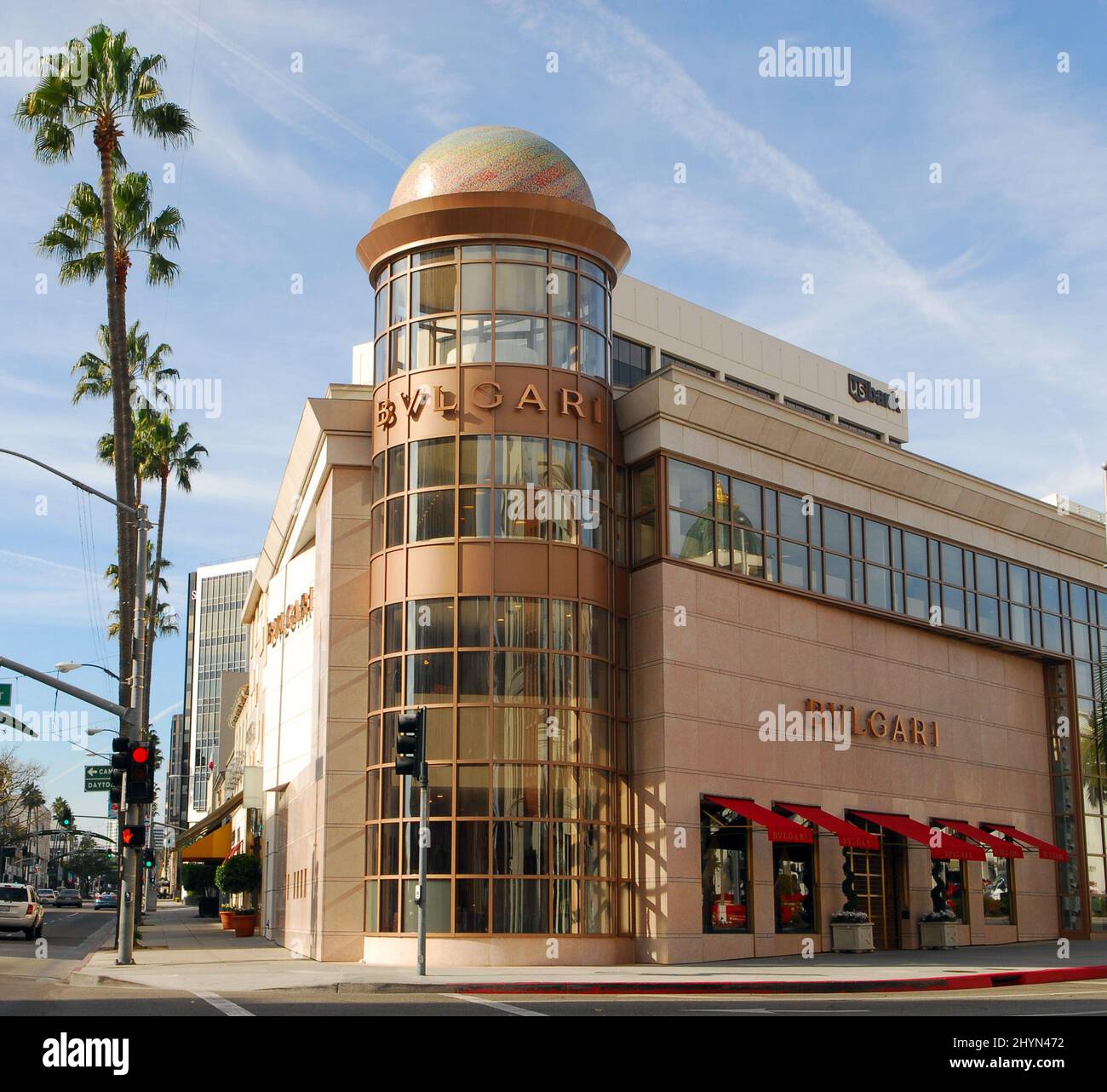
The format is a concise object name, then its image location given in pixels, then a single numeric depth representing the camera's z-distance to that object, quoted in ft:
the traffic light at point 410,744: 77.00
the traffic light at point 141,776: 89.51
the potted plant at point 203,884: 208.85
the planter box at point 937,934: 110.01
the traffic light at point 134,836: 89.66
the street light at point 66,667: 112.16
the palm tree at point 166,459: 155.22
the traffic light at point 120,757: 90.33
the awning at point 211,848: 190.80
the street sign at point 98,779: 113.60
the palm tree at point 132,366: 139.74
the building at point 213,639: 614.75
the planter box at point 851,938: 101.76
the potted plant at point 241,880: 142.20
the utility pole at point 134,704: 88.22
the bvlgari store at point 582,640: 92.99
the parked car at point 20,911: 135.13
